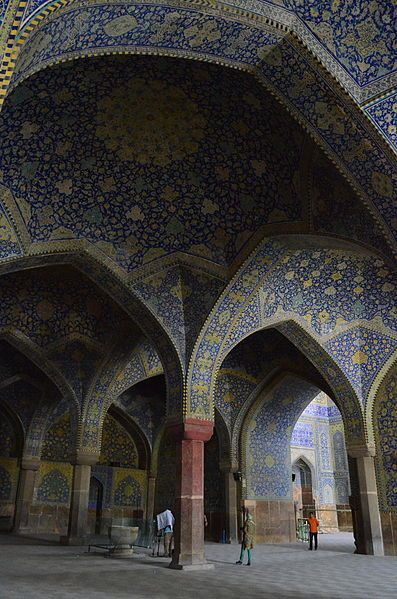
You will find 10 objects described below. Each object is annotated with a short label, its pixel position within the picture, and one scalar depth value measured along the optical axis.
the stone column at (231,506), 12.88
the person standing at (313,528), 11.27
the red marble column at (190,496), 7.59
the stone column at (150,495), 15.90
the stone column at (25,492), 13.74
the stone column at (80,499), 10.84
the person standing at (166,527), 9.30
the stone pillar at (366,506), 9.88
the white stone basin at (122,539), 9.12
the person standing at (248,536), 7.96
